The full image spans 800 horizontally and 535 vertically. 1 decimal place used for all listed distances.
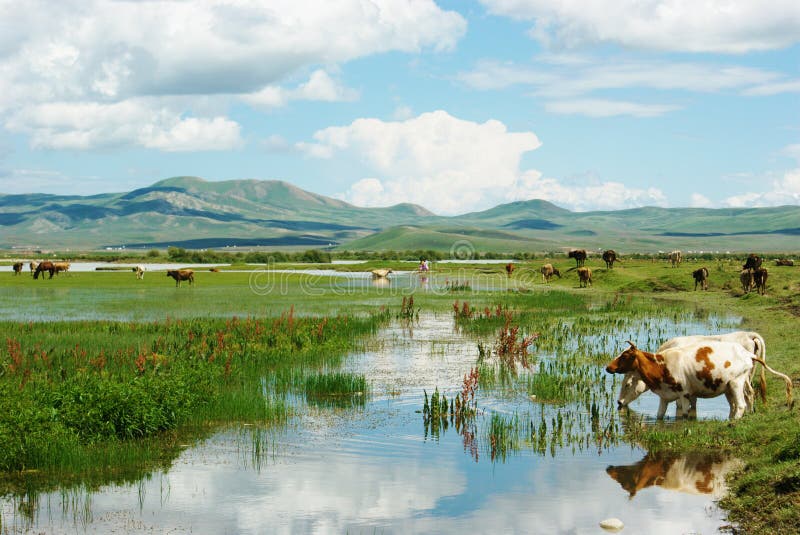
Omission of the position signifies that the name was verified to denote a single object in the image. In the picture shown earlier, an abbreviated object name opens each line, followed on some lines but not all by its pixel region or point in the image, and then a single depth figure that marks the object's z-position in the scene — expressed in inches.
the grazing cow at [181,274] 2728.8
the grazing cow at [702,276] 2327.8
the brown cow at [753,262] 2161.7
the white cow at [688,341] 716.0
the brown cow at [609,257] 3042.6
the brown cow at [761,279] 1977.1
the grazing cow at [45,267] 2989.7
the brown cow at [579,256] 3090.6
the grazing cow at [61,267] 3265.3
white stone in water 455.5
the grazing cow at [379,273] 3334.2
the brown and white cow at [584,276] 2689.5
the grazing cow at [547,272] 2955.2
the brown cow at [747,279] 2041.1
